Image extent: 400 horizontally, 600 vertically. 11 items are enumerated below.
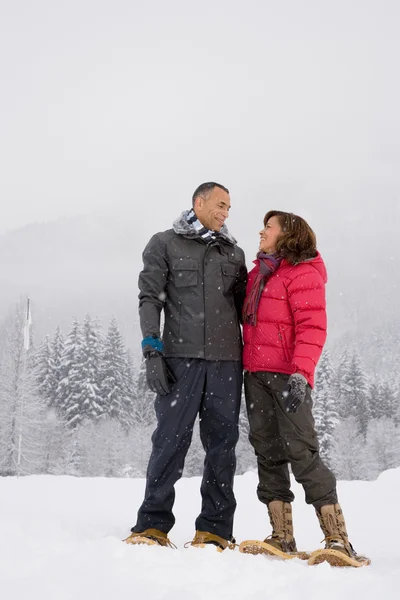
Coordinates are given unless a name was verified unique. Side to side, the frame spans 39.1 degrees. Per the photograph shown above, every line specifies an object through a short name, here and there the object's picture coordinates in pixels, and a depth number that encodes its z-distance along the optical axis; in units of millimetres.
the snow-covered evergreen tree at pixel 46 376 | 39188
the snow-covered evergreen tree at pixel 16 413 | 28266
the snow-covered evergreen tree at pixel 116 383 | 39031
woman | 3672
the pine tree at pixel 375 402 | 40844
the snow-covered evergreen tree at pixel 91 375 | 37875
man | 4020
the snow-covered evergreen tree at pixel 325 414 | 34531
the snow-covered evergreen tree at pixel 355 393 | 40156
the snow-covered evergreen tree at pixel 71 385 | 37625
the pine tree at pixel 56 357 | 39844
